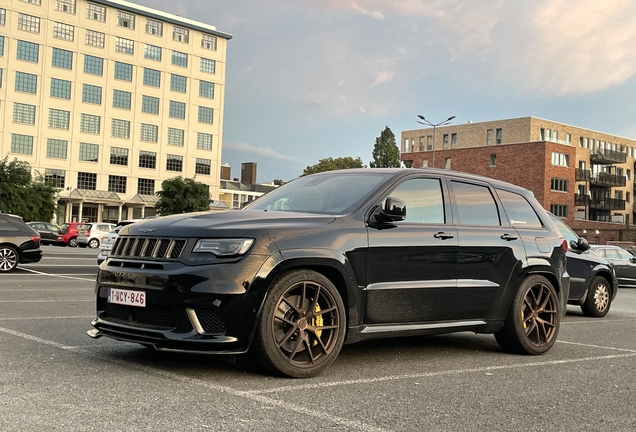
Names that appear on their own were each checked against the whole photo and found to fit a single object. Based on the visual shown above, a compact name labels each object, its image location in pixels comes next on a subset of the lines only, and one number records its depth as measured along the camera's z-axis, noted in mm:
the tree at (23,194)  54344
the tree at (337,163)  81125
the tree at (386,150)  85062
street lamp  51550
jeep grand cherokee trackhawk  5340
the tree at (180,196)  64438
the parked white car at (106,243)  16094
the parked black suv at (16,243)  18484
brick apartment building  74688
